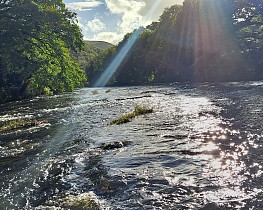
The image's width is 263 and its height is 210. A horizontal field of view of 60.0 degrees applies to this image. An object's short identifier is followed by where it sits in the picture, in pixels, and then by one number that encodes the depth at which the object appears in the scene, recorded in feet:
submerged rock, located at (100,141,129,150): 35.82
